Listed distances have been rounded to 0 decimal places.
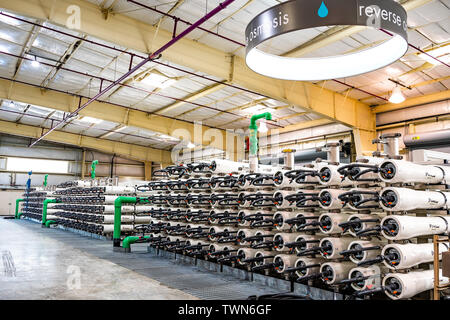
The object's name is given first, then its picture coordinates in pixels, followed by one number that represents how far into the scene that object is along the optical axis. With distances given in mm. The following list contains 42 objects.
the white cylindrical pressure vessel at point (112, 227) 10648
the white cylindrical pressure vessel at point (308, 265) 4629
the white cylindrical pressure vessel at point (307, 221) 4727
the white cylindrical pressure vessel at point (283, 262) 4952
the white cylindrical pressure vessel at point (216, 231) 6172
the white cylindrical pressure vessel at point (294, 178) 4910
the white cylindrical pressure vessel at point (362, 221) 4098
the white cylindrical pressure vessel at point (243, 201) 5948
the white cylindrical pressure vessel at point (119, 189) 11242
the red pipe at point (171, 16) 8453
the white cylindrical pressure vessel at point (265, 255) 5363
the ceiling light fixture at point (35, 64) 12141
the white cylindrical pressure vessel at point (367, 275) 4028
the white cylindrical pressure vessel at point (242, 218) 5863
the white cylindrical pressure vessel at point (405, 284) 3717
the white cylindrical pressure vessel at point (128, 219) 10727
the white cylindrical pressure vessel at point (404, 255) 3758
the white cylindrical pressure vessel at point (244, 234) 5734
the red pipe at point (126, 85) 11970
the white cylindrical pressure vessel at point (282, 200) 5211
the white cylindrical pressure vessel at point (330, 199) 4492
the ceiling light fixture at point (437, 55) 9120
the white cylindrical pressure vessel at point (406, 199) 3846
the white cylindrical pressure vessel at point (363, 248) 4039
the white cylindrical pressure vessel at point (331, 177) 4559
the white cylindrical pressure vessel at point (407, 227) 3801
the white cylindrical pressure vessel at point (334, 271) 4262
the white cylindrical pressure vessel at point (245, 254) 5664
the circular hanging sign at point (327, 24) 3333
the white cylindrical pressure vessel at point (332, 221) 4430
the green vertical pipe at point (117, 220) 8961
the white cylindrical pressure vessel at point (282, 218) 5121
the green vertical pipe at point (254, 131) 6428
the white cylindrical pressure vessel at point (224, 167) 6716
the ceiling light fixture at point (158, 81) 12258
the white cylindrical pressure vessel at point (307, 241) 4715
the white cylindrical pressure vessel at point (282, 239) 5086
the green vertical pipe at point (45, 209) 15359
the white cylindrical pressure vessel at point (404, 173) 3941
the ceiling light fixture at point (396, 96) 9891
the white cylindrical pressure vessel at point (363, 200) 4109
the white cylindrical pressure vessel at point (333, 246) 4367
